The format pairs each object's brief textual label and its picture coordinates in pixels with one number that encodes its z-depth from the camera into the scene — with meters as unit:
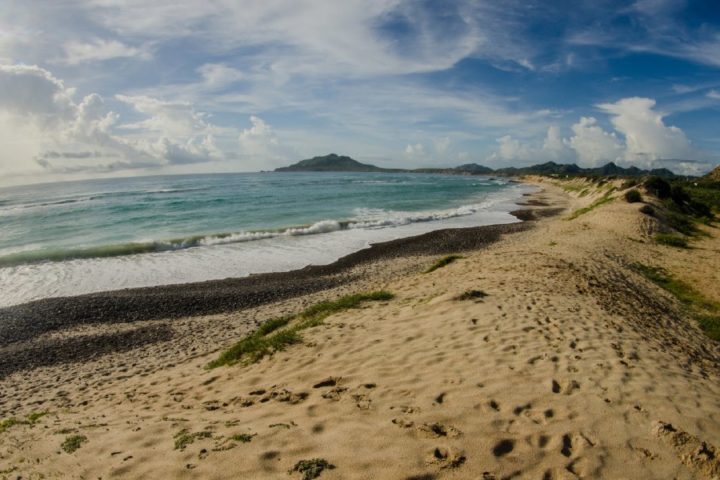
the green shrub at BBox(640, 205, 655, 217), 29.15
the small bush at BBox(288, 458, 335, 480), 4.23
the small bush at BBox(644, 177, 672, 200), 38.28
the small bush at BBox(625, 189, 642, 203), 33.59
